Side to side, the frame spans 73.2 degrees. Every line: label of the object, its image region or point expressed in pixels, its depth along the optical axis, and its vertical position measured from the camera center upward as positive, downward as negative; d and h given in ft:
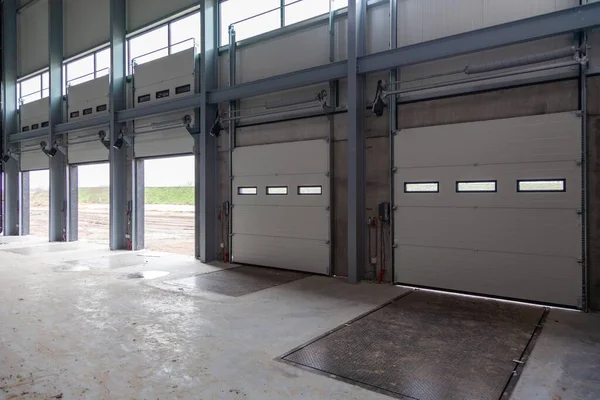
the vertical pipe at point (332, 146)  26.91 +3.48
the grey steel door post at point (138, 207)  39.83 -0.81
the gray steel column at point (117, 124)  39.68 +7.42
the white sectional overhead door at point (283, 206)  27.66 -0.58
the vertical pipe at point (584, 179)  18.94 +0.79
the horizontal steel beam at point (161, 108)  33.27 +8.00
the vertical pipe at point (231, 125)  32.12 +5.89
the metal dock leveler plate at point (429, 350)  11.60 -5.35
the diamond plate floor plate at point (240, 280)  23.31 -5.23
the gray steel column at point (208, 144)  32.22 +4.44
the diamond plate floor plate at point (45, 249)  38.58 -4.97
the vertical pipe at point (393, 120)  24.57 +4.69
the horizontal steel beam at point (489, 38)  18.19 +7.99
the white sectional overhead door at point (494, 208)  19.42 -0.59
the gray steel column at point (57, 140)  47.32 +7.05
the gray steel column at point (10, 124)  54.90 +10.42
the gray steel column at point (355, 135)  24.54 +3.86
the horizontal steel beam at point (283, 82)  25.61 +7.99
